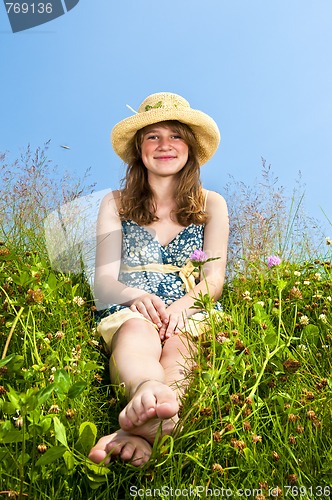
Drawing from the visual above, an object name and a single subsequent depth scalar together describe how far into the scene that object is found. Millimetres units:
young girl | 2860
